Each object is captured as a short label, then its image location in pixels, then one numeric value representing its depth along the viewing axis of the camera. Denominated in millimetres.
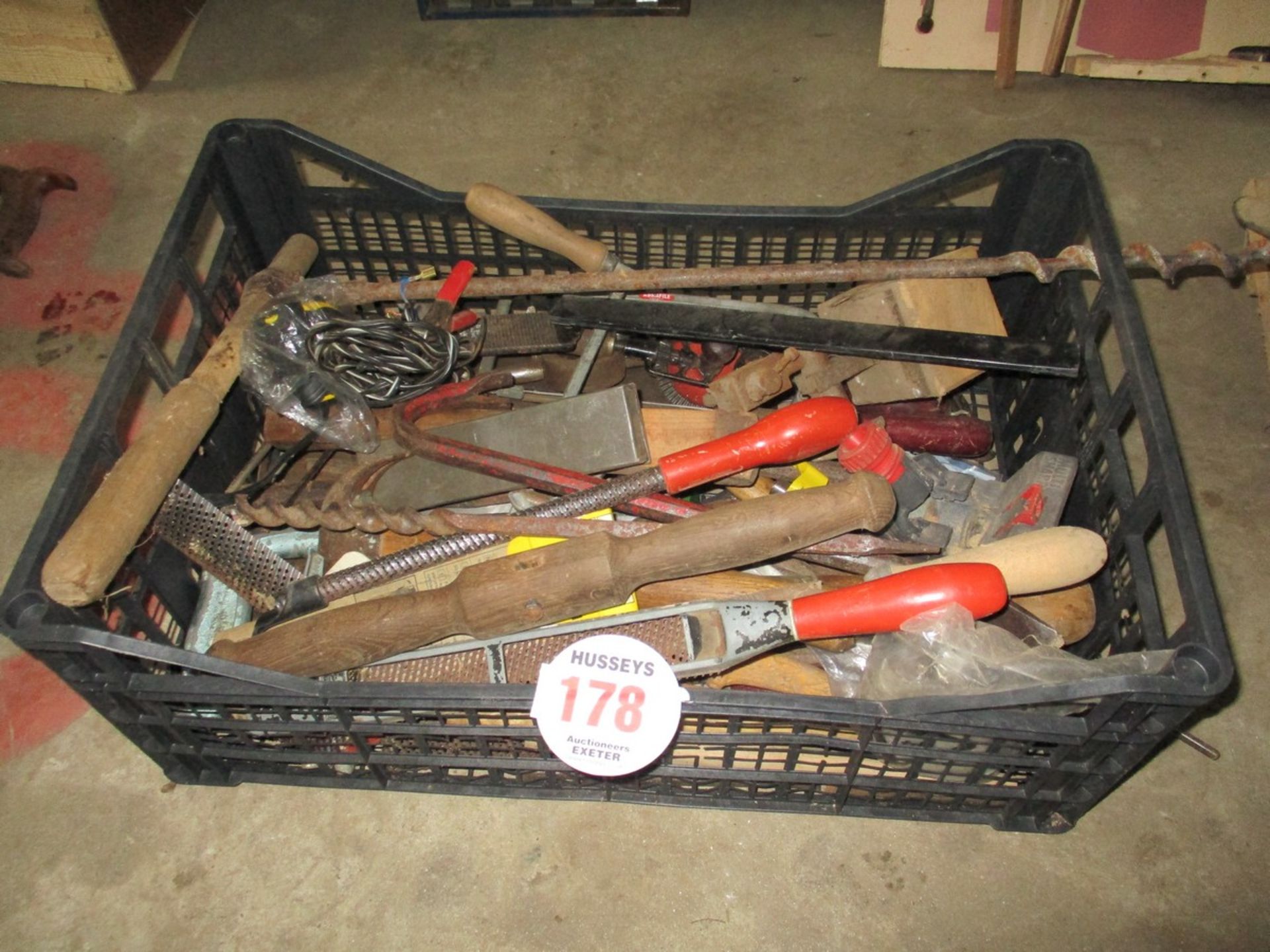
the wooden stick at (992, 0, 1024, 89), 2045
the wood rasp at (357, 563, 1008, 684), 954
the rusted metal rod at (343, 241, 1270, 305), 1222
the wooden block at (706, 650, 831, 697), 1119
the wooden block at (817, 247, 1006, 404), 1246
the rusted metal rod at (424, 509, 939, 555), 1091
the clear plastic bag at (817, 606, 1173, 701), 944
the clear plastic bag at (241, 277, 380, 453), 1215
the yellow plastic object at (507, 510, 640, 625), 1130
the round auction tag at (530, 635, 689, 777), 935
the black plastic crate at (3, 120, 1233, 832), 902
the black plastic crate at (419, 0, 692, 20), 2348
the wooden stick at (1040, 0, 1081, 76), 2053
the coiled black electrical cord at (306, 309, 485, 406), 1218
